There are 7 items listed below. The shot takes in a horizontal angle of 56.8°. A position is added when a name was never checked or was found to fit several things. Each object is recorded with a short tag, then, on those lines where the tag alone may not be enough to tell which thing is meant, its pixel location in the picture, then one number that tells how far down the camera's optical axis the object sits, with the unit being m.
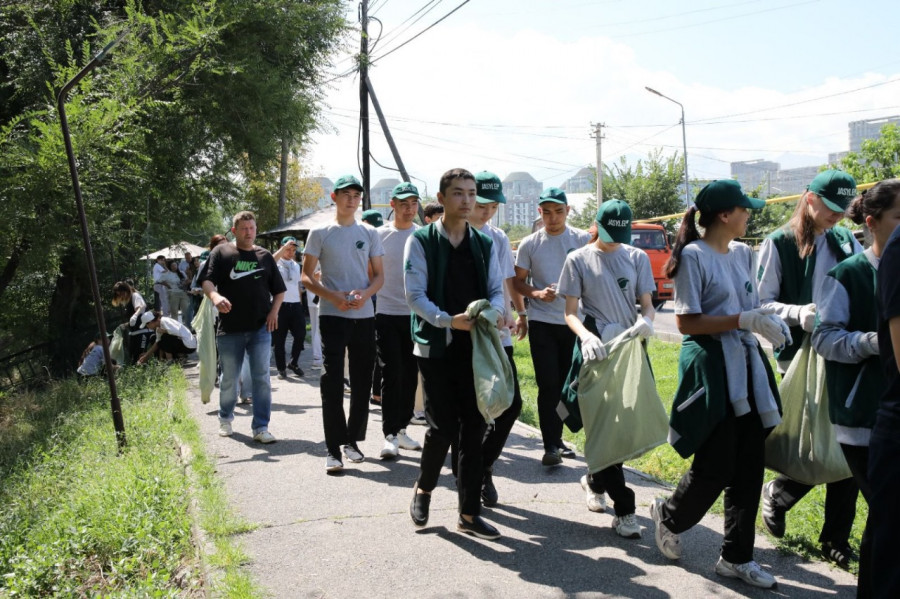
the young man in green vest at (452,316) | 4.54
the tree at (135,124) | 10.62
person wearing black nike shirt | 7.33
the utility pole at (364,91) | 18.89
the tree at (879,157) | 31.84
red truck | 24.41
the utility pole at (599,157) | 43.72
